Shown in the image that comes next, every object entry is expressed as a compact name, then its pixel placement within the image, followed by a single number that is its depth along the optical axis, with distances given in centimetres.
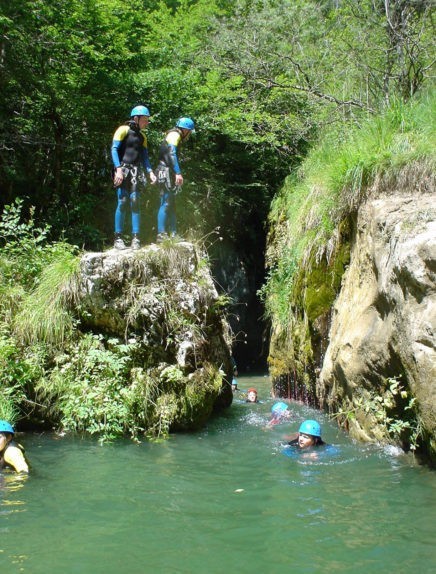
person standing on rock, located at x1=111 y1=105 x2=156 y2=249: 794
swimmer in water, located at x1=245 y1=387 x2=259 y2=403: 958
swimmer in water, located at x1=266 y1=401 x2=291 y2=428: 788
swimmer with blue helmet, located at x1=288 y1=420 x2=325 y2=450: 648
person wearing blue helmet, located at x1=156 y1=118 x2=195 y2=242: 809
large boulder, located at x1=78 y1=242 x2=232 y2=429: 732
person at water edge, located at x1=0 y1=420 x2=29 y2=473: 554
